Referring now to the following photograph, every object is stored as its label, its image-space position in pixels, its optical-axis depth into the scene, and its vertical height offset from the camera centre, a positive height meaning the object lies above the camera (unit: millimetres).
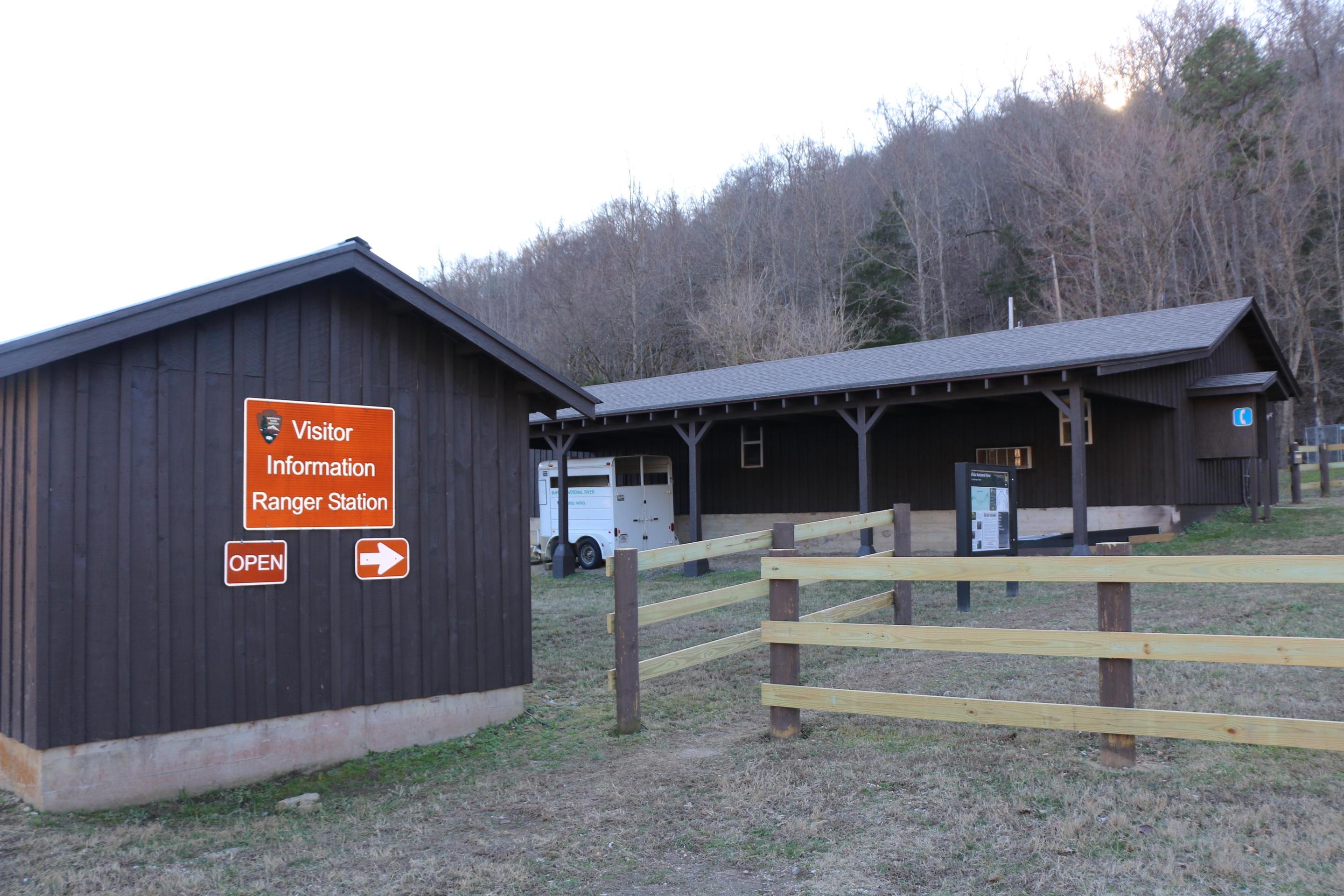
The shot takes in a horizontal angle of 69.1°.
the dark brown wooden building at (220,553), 5770 -383
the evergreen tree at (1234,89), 36031 +14403
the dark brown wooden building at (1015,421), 16047 +1229
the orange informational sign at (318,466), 6559 +190
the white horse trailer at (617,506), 20688 -405
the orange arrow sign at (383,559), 7012 -485
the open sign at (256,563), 6387 -455
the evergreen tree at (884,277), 42406 +9164
